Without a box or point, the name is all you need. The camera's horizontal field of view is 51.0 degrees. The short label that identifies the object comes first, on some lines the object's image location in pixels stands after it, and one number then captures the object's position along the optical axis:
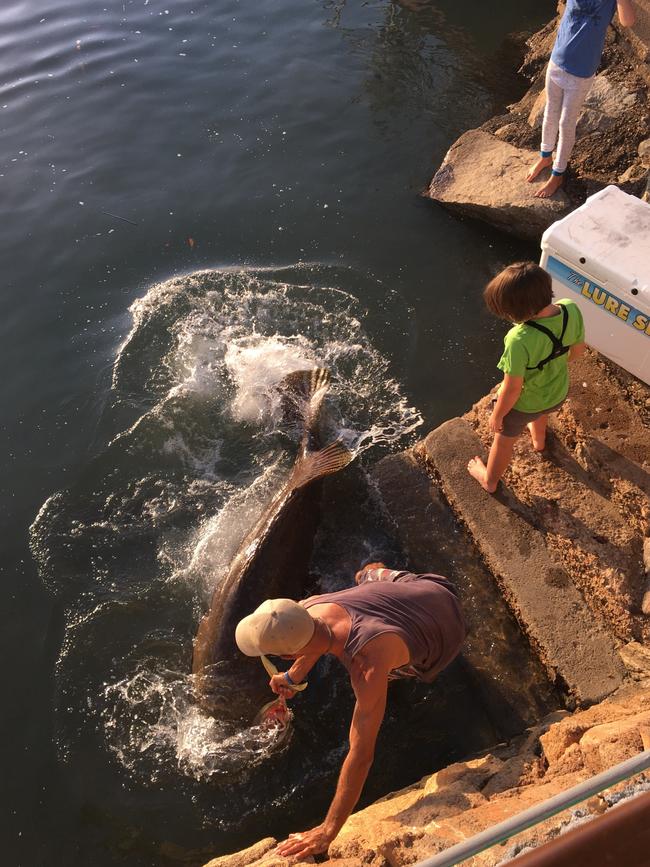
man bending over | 3.03
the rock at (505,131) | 8.52
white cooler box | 4.79
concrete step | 4.20
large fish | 4.48
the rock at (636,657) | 4.06
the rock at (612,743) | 3.09
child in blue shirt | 5.95
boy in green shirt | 3.78
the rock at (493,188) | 7.33
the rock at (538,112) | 8.29
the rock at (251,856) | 3.56
